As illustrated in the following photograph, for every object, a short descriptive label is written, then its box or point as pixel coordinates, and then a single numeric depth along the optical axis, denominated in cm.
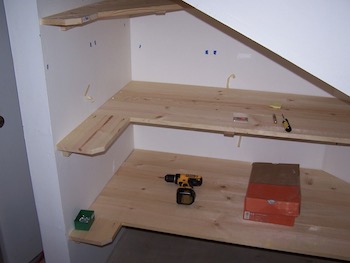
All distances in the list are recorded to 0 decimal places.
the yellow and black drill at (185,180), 176
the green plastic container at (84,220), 145
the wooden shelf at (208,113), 138
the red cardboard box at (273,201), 149
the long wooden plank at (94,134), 127
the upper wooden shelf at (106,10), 110
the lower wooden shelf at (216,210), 143
